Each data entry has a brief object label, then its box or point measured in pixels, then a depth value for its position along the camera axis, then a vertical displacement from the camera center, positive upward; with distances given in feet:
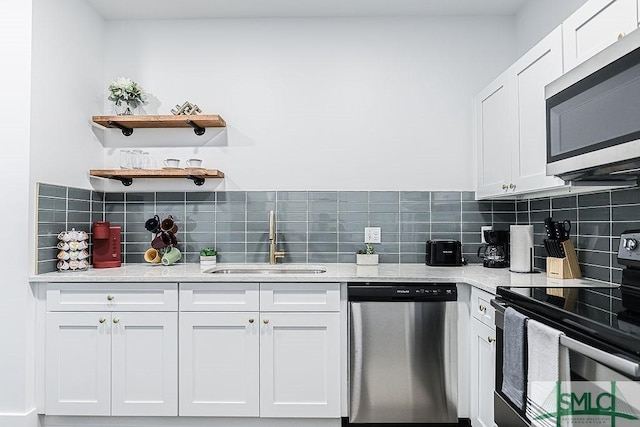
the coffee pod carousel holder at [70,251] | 8.71 -0.57
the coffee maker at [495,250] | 9.25 -0.55
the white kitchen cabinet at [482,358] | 6.95 -2.16
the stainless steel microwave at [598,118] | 4.38 +1.15
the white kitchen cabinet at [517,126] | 6.85 +1.72
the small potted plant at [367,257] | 9.53 -0.72
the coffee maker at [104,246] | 9.37 -0.51
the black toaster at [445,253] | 9.59 -0.63
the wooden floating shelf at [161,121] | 9.65 +2.15
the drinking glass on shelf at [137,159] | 9.81 +1.34
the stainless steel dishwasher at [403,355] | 7.91 -2.30
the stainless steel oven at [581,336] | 3.63 -1.02
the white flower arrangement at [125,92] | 9.84 +2.80
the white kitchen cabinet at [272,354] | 8.05 -2.32
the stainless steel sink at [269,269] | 9.50 -0.99
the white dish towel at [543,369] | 4.40 -1.45
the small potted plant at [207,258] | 9.75 -0.77
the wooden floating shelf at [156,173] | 9.48 +1.02
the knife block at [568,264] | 7.30 -0.66
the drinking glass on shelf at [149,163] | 9.93 +1.31
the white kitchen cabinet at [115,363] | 8.09 -2.51
